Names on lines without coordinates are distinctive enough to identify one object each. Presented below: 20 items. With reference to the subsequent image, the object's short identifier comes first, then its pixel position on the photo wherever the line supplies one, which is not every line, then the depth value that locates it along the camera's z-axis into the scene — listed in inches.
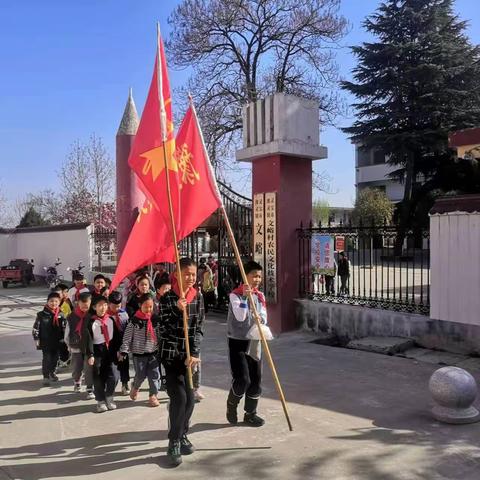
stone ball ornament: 193.5
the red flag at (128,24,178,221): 190.1
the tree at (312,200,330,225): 1880.7
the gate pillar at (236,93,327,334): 373.5
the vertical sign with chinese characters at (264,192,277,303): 379.6
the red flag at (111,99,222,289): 197.9
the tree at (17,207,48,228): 1449.3
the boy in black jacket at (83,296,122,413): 222.8
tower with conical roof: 455.2
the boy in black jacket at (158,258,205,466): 163.9
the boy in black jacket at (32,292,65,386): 271.6
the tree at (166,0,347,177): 752.3
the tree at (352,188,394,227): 1393.9
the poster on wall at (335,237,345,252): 373.0
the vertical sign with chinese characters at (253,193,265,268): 390.3
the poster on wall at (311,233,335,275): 367.2
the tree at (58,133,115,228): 1172.5
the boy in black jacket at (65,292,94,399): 248.1
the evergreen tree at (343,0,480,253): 1019.3
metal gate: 453.7
